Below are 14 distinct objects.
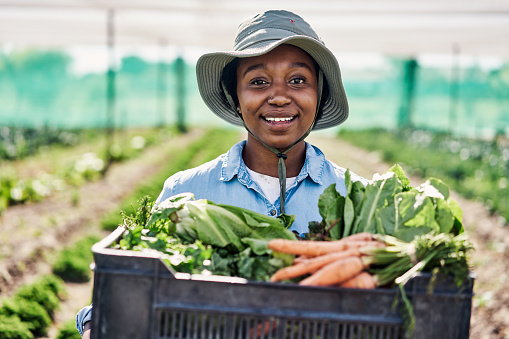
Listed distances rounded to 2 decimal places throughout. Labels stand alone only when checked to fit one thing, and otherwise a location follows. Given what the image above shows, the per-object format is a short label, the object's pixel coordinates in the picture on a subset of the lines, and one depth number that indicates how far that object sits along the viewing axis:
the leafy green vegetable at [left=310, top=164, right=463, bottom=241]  1.48
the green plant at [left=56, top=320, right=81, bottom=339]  3.89
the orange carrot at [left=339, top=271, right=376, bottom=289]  1.36
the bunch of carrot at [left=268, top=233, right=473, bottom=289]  1.33
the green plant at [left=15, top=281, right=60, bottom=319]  4.55
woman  2.01
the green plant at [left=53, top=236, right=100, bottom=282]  5.54
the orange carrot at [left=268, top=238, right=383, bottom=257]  1.46
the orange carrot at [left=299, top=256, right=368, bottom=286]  1.37
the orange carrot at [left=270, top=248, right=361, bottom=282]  1.41
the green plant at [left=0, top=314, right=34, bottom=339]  3.82
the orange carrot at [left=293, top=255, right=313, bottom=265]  1.47
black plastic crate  1.28
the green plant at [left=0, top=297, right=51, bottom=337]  4.15
